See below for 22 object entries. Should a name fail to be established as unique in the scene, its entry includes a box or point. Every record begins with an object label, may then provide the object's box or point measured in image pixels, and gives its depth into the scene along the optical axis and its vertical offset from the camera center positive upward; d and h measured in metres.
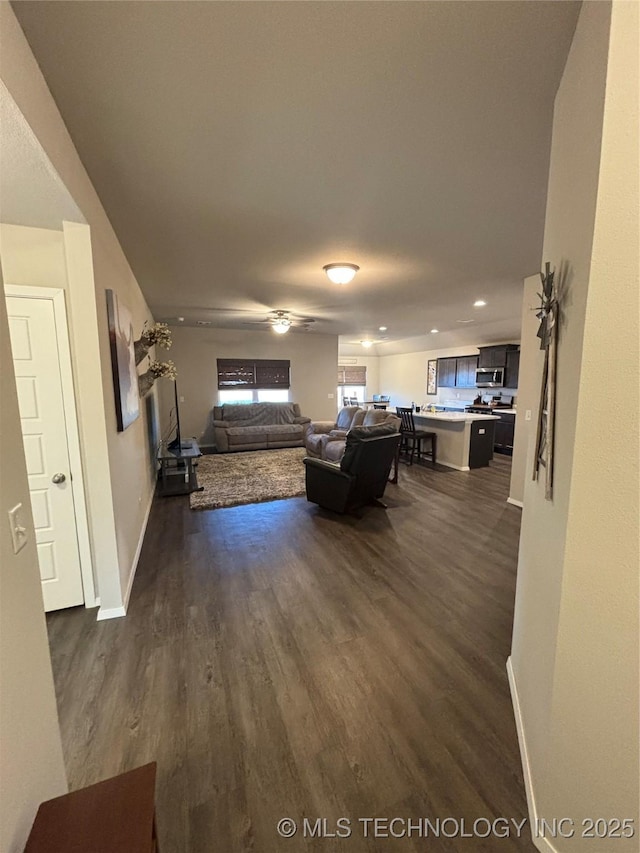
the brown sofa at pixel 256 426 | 7.15 -0.91
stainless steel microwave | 7.49 +0.13
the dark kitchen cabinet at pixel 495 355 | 7.29 +0.60
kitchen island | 5.77 -0.95
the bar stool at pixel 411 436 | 6.16 -0.94
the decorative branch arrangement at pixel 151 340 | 3.48 +0.47
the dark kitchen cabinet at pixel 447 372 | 8.91 +0.28
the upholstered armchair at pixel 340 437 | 5.47 -0.93
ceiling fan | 5.84 +1.15
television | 5.15 -0.91
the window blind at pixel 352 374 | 11.83 +0.32
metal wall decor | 1.23 +0.03
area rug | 4.45 -1.43
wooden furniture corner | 0.77 -1.01
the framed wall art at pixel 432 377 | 9.59 +0.17
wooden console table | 4.68 -1.35
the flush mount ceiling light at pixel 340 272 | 3.29 +1.06
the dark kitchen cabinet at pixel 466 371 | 8.30 +0.29
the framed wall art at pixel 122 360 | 2.35 +0.18
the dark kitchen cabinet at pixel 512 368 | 7.18 +0.30
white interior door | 2.02 -0.37
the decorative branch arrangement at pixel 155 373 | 3.96 +0.13
